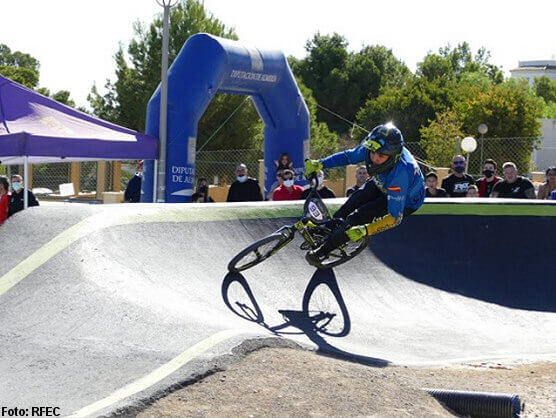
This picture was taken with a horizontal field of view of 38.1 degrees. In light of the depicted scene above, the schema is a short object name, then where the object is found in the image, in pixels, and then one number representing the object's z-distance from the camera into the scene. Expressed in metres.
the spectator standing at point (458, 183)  12.75
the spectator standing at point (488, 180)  12.96
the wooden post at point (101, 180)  24.83
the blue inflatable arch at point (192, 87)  14.19
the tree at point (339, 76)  65.19
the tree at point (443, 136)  28.36
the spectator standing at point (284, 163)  13.51
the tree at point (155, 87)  33.84
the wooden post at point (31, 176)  23.05
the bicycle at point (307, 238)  7.91
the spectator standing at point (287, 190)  11.70
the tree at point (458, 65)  75.38
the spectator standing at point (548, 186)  12.69
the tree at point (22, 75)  47.96
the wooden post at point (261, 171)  22.35
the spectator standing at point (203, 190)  13.25
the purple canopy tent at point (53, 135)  12.10
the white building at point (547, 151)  49.62
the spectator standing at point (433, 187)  12.27
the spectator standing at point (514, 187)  12.44
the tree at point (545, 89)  106.38
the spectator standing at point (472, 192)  12.70
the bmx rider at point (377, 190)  7.64
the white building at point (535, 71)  153.25
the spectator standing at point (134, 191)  15.02
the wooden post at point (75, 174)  25.06
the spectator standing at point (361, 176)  11.52
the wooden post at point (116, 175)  24.91
